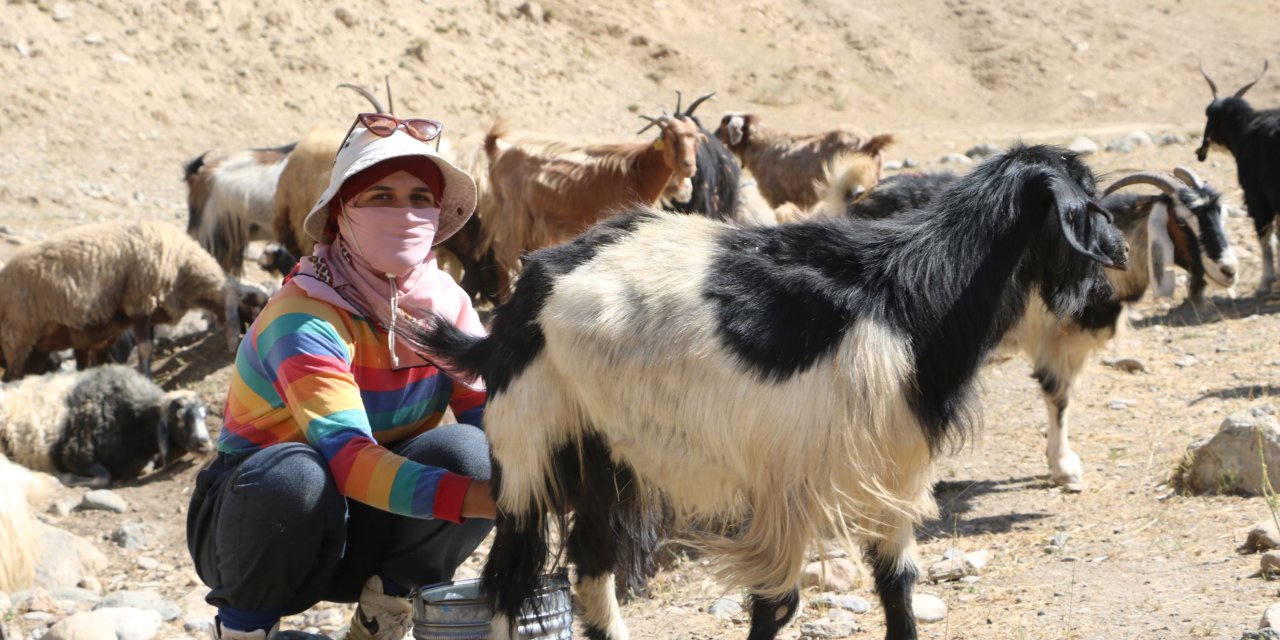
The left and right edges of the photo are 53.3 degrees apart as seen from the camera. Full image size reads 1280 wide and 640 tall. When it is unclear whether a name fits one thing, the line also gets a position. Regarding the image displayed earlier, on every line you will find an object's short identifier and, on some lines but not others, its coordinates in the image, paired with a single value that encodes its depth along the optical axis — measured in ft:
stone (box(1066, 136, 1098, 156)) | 53.95
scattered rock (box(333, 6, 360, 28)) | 68.69
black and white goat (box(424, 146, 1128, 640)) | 8.93
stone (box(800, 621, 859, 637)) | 12.69
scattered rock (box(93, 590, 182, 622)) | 16.01
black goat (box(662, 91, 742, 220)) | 29.91
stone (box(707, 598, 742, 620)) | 14.10
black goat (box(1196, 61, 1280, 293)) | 34.83
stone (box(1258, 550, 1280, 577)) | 12.76
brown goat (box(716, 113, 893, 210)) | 41.22
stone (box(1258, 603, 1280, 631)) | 10.65
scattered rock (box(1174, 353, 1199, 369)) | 25.53
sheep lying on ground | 27.14
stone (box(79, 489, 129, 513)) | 23.39
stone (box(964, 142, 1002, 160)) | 54.85
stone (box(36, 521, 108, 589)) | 18.11
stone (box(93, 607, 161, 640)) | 14.58
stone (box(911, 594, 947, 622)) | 13.07
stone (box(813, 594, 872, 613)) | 13.58
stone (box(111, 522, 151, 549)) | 20.83
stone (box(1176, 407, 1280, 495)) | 16.08
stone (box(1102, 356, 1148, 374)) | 25.29
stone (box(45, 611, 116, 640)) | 13.46
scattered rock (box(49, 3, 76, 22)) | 58.85
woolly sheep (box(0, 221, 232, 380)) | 31.09
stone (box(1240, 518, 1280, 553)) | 13.62
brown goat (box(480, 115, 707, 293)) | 28.45
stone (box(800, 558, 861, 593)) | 14.40
